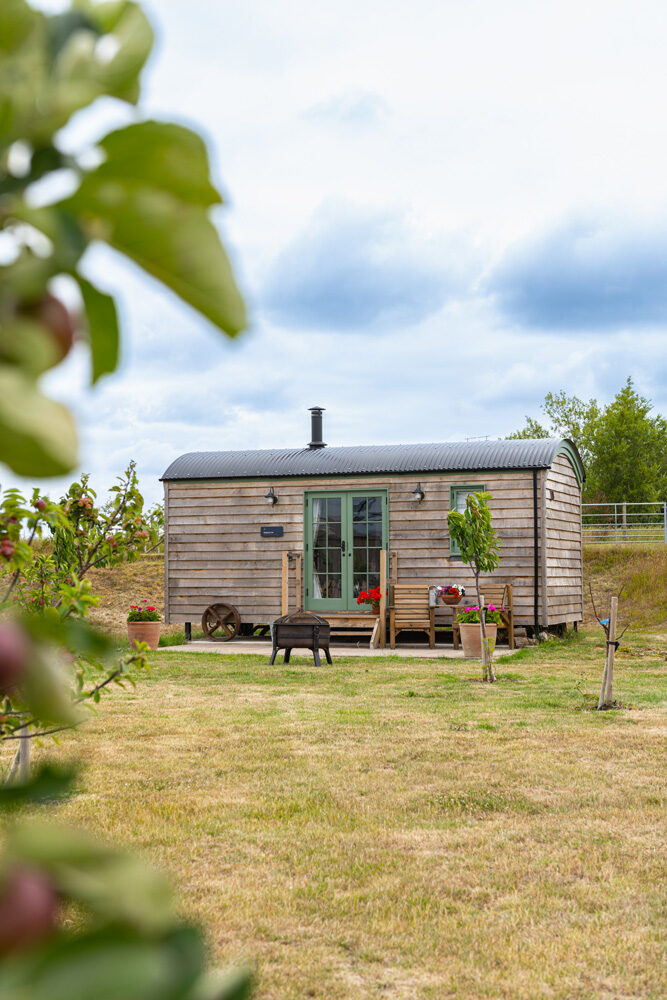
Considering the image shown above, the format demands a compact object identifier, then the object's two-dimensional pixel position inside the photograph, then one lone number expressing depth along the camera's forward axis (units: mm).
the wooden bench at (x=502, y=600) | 13633
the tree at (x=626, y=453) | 33594
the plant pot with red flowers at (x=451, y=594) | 13914
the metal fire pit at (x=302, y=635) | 11164
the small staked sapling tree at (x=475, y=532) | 10820
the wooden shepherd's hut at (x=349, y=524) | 14133
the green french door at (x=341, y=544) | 14805
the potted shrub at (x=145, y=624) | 12883
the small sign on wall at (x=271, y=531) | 15266
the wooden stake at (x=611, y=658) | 7738
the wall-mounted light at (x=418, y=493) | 14398
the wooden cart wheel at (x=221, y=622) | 15273
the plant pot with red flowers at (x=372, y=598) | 14398
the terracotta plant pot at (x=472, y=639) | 12336
